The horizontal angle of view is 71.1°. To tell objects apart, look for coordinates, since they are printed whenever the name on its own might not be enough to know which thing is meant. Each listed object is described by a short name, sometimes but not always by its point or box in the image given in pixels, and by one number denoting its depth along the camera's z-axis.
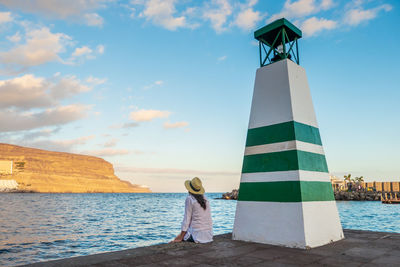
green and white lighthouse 6.14
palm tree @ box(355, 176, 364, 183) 105.62
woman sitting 6.21
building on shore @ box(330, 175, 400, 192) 99.50
